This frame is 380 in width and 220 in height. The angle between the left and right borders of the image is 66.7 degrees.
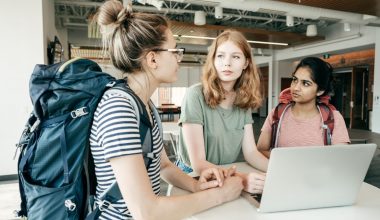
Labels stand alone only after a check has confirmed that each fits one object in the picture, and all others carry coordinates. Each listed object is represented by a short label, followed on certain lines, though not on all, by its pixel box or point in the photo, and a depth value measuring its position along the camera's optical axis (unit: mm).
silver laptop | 886
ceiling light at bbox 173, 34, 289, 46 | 9203
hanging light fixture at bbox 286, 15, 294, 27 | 6952
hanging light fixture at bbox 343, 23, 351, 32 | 7875
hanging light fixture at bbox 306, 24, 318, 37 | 8406
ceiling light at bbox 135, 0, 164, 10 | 5426
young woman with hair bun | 810
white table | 971
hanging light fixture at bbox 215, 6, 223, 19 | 6168
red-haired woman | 1502
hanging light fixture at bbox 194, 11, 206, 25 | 7047
